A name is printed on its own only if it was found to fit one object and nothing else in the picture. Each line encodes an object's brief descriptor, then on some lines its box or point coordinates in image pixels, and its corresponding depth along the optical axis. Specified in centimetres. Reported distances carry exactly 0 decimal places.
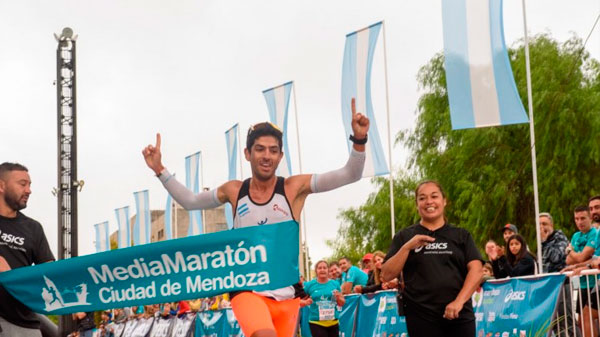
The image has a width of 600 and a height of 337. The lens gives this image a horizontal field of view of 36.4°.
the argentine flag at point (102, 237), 4409
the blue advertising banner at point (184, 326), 2001
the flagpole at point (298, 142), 2708
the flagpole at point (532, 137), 1172
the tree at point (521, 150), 2758
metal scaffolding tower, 2238
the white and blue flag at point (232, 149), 2763
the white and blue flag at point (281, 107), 2423
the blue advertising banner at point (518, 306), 994
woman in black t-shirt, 670
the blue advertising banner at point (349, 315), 1434
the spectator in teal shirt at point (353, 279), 1432
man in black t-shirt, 669
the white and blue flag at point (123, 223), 3919
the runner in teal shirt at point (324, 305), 1312
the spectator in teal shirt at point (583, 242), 994
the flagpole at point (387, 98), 2172
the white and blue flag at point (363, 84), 1984
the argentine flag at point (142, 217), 3625
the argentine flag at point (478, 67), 1530
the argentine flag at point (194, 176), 3173
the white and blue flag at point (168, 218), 3494
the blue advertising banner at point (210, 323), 1834
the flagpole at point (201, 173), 3177
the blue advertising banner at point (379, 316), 1275
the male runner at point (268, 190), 636
